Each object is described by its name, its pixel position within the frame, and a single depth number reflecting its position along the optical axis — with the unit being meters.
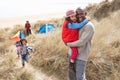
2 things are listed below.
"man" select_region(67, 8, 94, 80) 2.16
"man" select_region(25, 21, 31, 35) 6.19
